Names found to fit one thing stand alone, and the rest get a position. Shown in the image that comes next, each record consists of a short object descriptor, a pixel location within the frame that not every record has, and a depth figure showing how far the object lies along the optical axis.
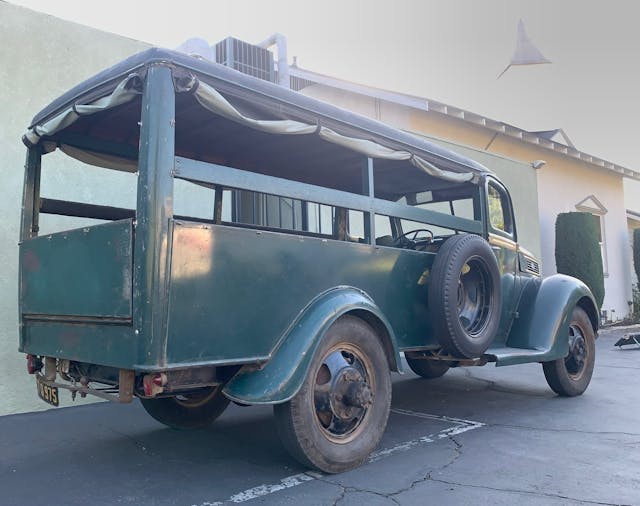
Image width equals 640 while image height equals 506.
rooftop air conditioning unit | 8.12
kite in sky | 20.38
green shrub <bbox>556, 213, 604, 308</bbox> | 13.88
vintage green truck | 3.07
